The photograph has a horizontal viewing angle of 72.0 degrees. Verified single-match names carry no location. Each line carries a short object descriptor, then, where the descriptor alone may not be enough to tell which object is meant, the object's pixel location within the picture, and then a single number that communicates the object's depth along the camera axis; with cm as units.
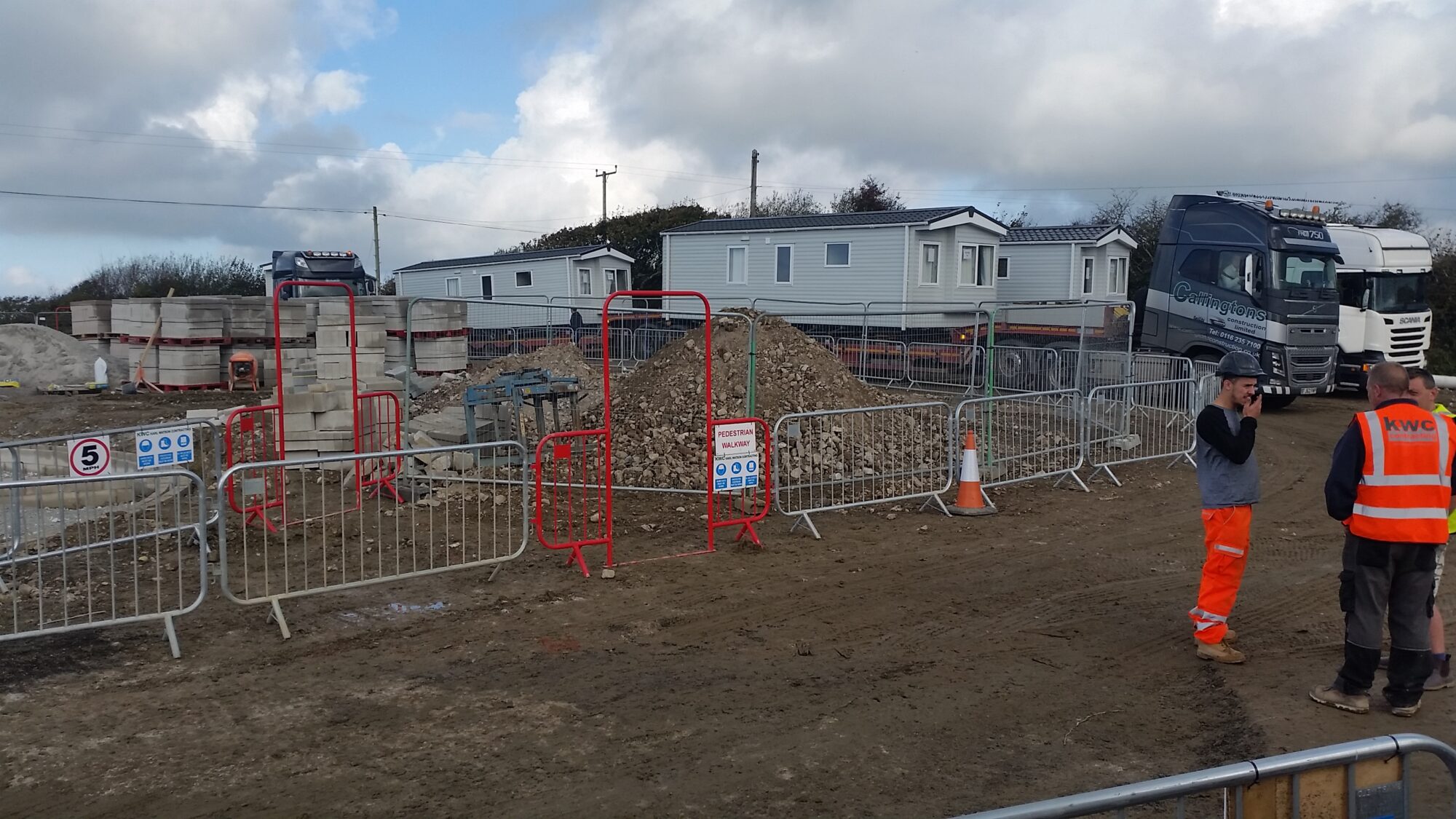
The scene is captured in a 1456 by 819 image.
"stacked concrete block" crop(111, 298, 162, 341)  2178
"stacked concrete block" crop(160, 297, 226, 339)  2142
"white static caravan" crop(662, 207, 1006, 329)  2728
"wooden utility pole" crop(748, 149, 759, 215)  4559
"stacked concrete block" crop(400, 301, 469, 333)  2108
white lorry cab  1998
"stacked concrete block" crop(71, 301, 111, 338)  2389
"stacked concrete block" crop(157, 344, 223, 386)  2150
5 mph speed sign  753
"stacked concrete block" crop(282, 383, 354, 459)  1146
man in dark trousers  521
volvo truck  1844
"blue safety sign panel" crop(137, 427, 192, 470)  812
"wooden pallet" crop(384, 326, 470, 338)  2116
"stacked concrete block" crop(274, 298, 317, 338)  2105
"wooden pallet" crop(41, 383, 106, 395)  2155
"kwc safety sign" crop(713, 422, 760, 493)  878
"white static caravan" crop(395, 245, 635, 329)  3341
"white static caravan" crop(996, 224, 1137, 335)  3020
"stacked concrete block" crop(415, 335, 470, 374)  2088
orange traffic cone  1046
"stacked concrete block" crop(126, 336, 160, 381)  2188
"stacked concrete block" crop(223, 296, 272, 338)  2206
